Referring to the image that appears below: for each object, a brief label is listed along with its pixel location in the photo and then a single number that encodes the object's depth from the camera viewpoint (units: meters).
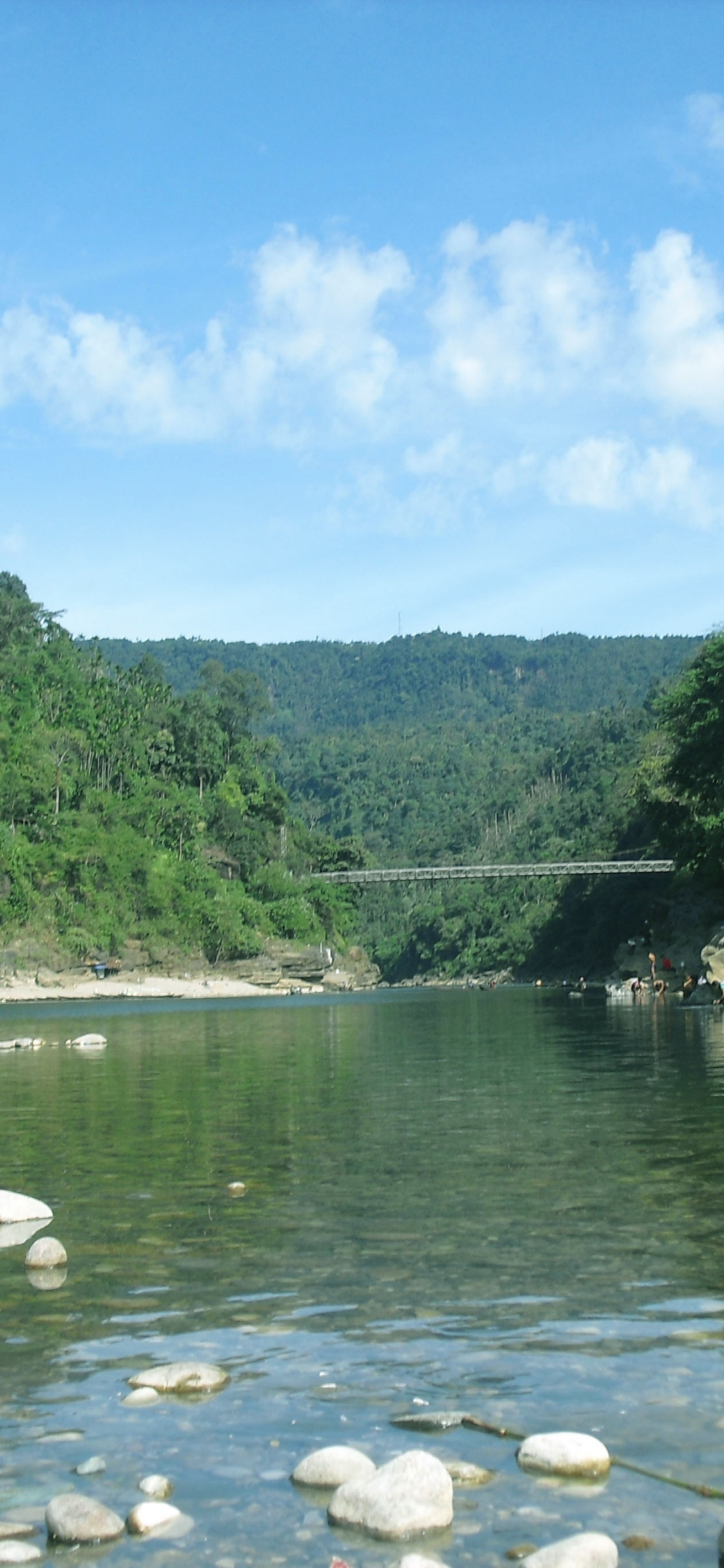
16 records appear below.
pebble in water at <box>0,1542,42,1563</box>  4.25
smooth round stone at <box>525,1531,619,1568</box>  4.02
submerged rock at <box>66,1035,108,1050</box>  32.62
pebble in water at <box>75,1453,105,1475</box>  4.97
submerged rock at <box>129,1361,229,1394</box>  5.88
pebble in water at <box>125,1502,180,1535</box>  4.50
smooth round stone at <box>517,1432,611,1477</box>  4.86
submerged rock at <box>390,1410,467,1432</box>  5.38
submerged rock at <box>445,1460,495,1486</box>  4.82
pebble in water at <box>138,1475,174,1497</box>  4.80
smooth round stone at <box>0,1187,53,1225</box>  9.64
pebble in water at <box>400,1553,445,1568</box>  4.04
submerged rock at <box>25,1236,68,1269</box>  8.16
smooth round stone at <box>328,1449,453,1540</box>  4.45
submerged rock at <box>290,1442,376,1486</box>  4.78
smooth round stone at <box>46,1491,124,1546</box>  4.42
